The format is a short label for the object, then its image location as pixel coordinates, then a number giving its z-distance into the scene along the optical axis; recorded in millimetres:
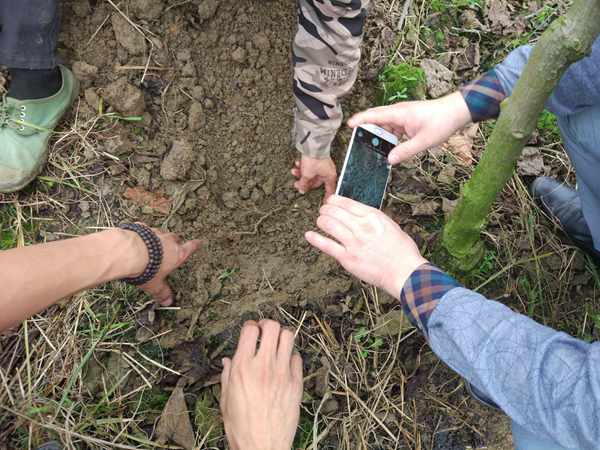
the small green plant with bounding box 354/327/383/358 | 589
